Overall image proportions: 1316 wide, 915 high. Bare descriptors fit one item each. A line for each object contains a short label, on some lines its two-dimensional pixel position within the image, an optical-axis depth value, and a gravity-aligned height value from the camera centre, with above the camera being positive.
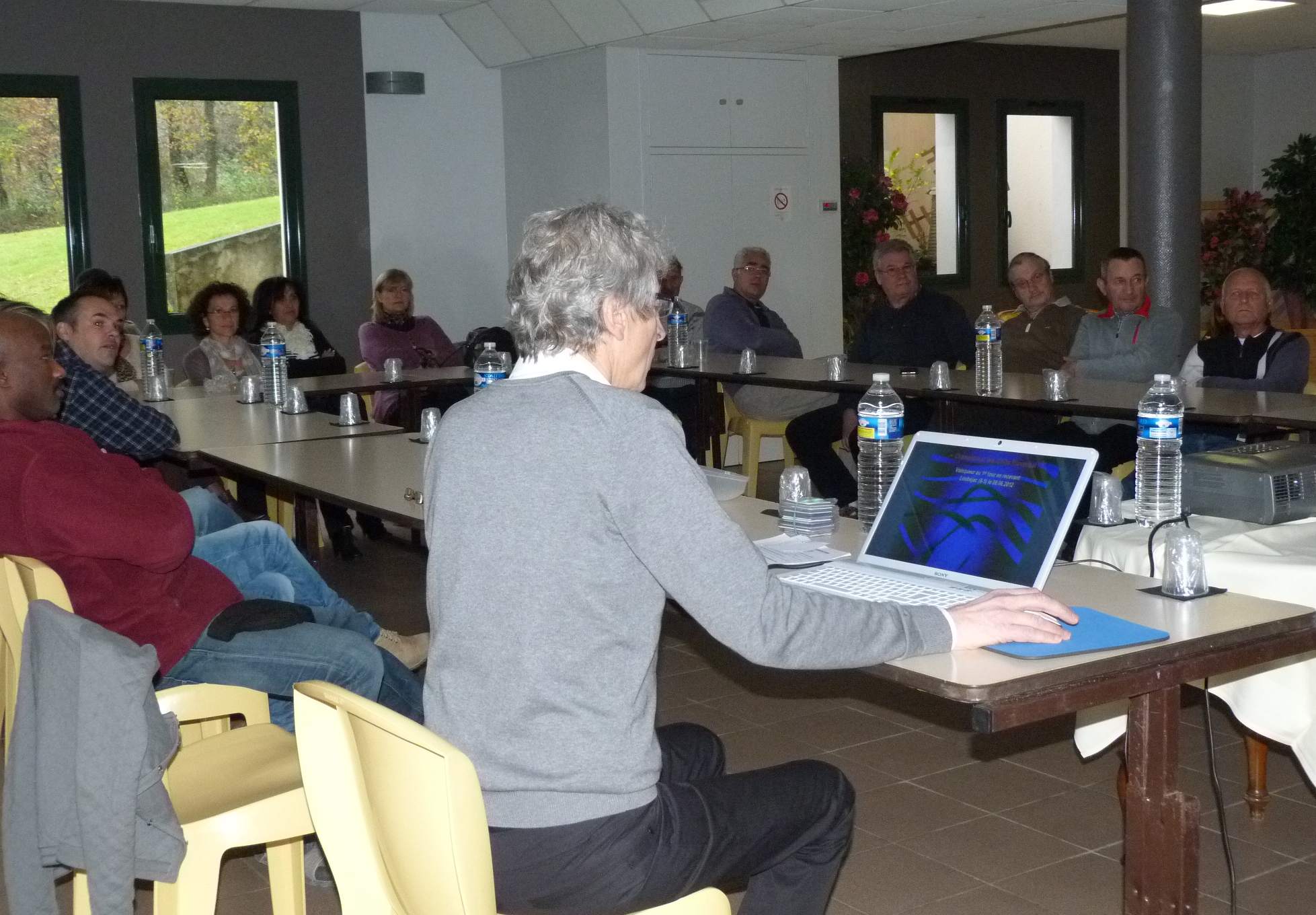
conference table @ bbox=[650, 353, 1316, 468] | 4.32 -0.30
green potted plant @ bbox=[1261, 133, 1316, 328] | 11.11 +0.59
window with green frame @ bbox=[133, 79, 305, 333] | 8.14 +0.86
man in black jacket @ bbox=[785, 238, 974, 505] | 6.33 -0.12
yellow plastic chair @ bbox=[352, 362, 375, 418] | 6.86 -0.35
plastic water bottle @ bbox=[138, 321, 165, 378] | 6.29 -0.07
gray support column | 6.61 +0.77
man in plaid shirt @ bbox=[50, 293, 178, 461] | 4.36 -0.24
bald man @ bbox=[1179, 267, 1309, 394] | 5.06 -0.16
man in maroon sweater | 2.54 -0.39
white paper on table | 2.46 -0.41
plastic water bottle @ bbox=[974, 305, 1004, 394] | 5.33 -0.18
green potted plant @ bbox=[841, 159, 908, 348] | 9.89 +0.64
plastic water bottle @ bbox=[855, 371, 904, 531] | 2.90 -0.27
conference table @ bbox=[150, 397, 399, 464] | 4.58 -0.32
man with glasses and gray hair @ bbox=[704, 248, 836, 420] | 6.99 +0.01
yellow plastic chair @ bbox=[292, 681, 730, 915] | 1.46 -0.52
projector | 2.65 -0.34
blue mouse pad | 1.86 -0.44
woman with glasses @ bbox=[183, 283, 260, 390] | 6.45 -0.01
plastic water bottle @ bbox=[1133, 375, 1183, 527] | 2.80 -0.31
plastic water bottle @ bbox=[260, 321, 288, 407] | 5.53 -0.15
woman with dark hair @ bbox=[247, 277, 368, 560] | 6.79 +0.01
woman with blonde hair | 7.14 -0.03
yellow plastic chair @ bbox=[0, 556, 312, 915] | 2.16 -0.73
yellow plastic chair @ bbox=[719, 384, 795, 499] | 6.57 -0.53
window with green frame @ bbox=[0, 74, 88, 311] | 7.75 +0.81
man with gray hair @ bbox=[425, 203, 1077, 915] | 1.68 -0.33
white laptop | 2.15 -0.33
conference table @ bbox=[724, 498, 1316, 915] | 1.77 -0.47
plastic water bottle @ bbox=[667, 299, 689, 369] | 7.24 -0.03
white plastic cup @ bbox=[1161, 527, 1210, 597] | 2.16 -0.39
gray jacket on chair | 1.93 -0.59
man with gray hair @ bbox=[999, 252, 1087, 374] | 5.93 -0.04
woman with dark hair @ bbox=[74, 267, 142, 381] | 5.60 +0.12
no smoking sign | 8.82 +0.71
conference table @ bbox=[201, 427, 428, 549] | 3.38 -0.38
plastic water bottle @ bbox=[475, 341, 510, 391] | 4.69 -0.14
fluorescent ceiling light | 8.89 +1.87
